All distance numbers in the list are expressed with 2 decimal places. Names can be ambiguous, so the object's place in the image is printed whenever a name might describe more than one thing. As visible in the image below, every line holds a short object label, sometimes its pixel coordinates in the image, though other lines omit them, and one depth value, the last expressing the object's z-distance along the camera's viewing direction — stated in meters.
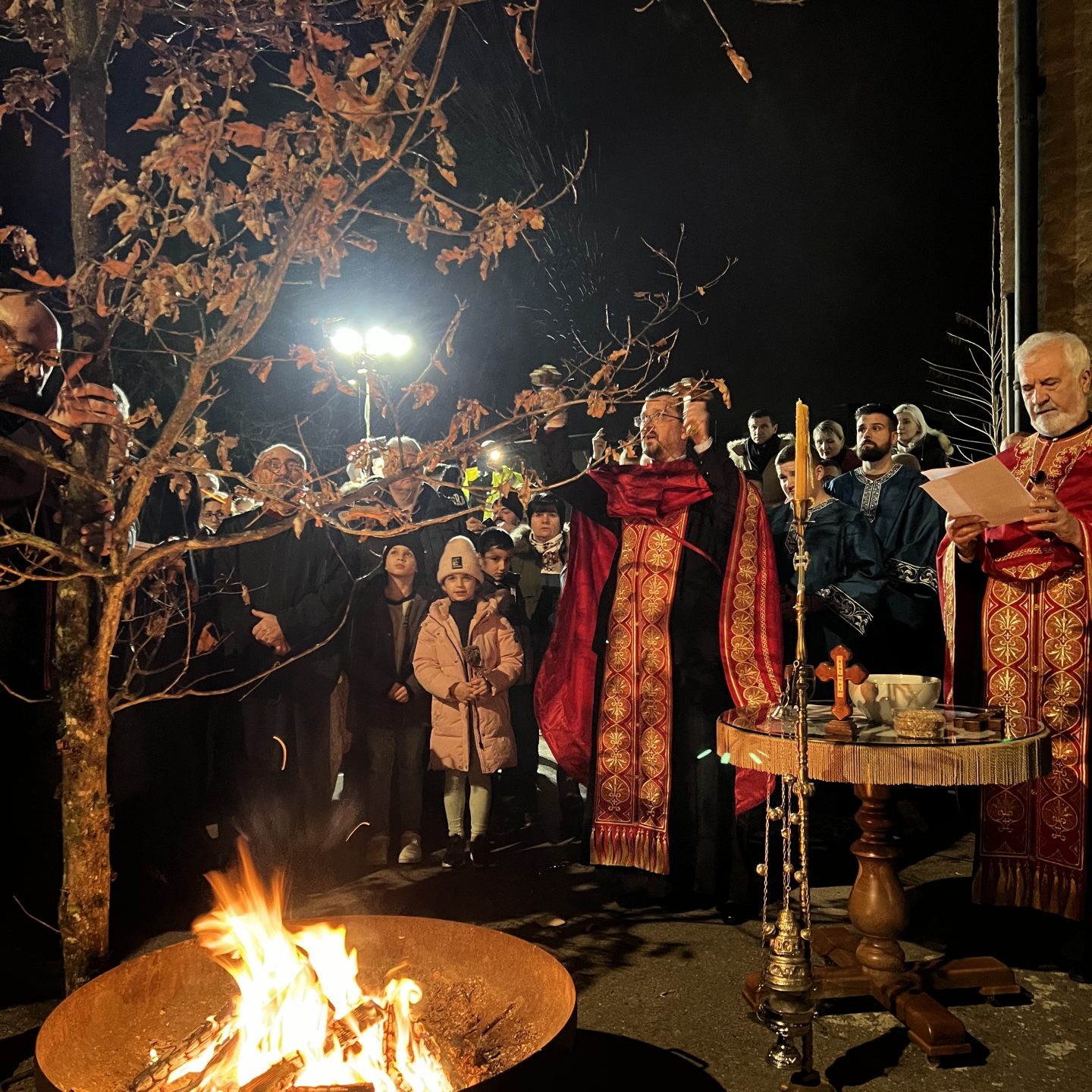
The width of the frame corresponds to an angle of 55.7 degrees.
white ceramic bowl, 3.79
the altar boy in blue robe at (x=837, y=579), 5.88
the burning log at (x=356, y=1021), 2.69
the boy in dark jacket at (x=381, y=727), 5.61
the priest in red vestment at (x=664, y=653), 5.00
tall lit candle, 2.68
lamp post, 10.77
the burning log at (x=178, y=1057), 2.61
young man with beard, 5.91
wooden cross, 3.64
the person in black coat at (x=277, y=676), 5.30
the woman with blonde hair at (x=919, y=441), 7.41
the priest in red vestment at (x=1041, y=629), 4.23
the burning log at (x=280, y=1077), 2.48
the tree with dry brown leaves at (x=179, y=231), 2.74
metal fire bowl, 2.68
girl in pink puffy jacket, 5.50
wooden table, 3.32
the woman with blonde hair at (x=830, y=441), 6.92
